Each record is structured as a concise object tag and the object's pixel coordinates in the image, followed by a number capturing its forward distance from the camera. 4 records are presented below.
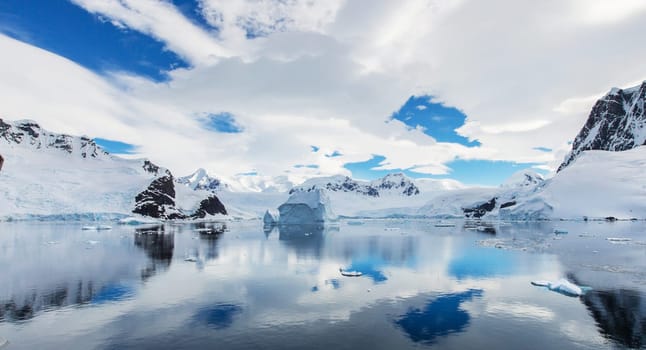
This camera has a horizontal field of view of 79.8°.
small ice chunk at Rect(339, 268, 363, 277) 20.56
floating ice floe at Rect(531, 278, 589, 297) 15.99
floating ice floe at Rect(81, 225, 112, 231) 59.67
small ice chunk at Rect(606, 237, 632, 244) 35.72
